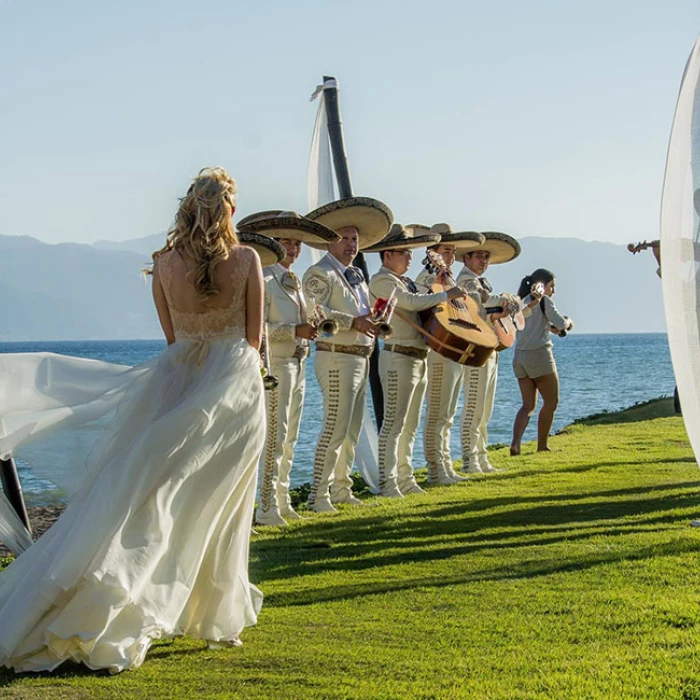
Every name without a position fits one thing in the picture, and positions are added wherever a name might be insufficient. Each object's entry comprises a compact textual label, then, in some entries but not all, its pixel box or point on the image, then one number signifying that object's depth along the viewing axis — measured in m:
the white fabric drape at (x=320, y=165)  12.73
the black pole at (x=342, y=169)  12.53
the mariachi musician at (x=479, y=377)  12.37
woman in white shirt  13.89
